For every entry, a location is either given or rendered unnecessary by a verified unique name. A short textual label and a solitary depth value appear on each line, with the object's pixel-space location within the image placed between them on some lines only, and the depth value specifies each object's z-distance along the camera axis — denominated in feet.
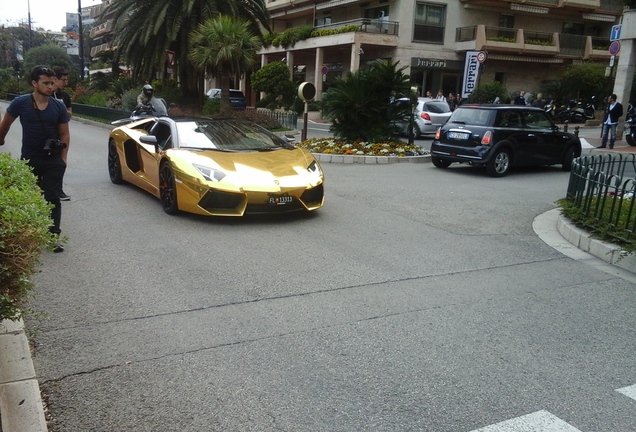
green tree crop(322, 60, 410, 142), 51.57
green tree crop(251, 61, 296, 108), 122.72
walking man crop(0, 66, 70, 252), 20.71
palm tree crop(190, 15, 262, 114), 81.51
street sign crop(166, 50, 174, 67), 76.48
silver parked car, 75.25
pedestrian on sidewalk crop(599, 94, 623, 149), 61.93
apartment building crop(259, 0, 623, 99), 116.98
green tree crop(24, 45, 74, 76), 207.29
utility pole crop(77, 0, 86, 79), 134.37
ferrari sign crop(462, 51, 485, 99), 95.40
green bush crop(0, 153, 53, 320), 10.50
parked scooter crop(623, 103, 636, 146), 64.66
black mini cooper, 42.50
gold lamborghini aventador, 24.68
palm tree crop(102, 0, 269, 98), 91.30
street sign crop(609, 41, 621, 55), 64.59
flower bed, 50.47
